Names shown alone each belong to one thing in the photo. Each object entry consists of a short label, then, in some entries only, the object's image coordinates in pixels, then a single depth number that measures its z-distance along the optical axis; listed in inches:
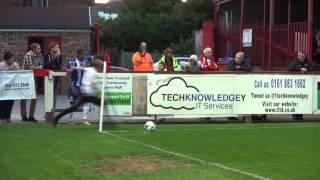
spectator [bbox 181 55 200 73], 720.3
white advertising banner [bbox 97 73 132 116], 672.4
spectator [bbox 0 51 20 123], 673.0
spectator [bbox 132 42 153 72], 733.3
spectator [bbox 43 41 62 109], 701.3
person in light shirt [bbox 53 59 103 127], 585.0
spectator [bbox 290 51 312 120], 755.4
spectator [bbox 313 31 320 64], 955.3
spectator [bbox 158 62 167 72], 752.3
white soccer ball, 594.9
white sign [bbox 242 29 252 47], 1124.5
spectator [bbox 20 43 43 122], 686.5
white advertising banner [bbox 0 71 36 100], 674.2
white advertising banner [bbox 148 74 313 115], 686.5
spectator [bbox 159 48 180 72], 766.1
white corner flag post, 575.1
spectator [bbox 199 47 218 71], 746.2
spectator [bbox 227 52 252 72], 741.9
